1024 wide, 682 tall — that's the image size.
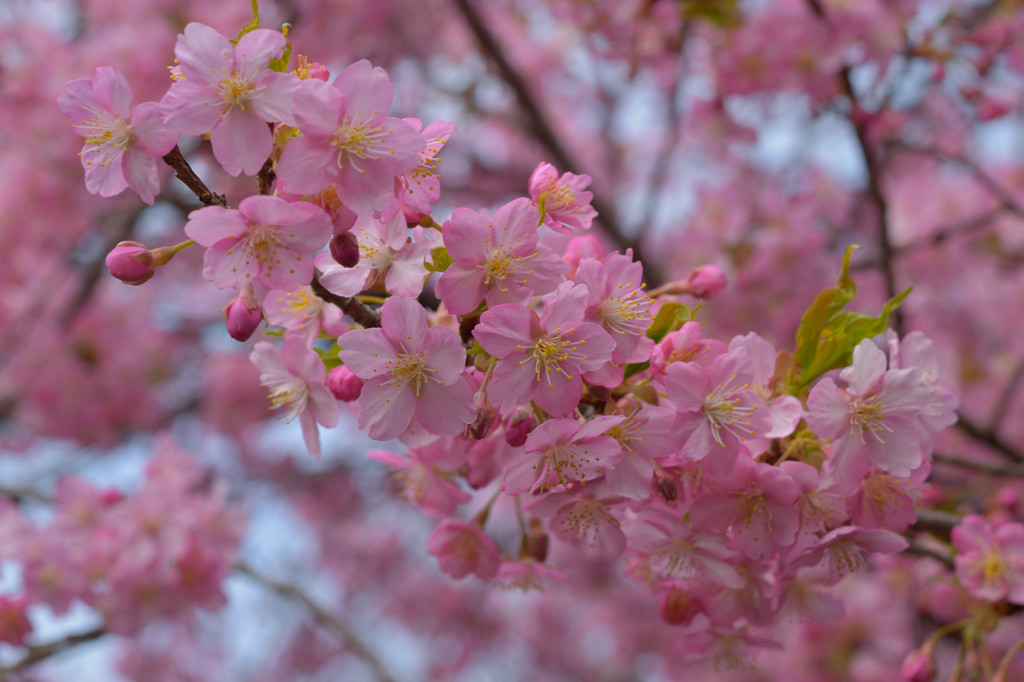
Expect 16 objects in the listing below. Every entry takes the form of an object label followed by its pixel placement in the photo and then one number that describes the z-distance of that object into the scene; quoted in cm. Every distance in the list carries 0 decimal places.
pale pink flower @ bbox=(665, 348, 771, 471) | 75
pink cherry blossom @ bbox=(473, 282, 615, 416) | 74
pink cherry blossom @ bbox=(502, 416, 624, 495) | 74
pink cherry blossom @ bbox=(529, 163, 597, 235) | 77
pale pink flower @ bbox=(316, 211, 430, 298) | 75
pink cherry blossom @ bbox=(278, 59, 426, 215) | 74
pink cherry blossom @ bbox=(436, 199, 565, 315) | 75
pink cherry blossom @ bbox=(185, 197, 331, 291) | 74
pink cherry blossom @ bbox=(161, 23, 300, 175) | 74
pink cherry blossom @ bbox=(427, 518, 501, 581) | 80
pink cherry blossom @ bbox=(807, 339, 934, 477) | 76
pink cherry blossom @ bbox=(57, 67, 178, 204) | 74
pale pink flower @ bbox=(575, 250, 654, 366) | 75
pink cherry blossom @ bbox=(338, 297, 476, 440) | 75
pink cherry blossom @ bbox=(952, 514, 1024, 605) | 81
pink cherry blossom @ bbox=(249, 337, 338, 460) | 77
